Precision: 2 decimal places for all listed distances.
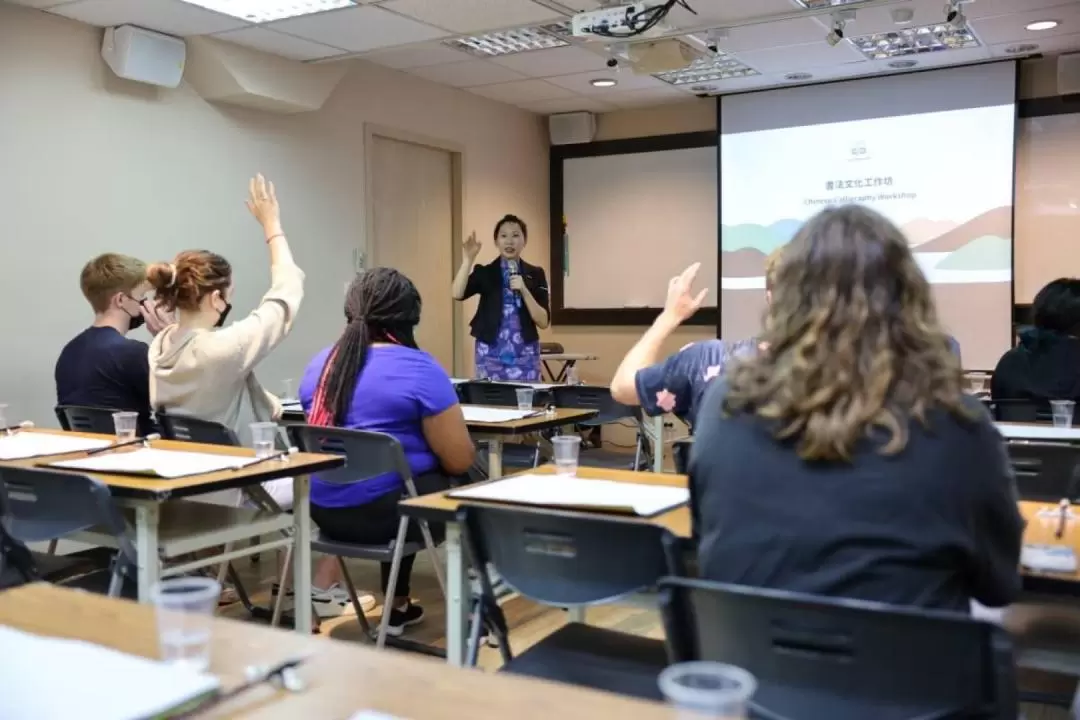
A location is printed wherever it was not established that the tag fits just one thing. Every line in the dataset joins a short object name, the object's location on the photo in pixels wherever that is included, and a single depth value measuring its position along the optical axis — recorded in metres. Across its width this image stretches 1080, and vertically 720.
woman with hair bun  3.20
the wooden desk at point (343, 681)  0.96
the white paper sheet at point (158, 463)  2.30
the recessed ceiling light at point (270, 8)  4.62
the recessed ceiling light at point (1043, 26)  5.42
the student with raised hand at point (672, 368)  2.41
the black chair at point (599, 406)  4.37
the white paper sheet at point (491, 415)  3.40
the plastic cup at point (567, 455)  2.25
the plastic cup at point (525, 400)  3.61
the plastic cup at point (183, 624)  1.07
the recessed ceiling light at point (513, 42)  5.47
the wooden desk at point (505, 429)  3.28
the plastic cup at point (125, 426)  2.82
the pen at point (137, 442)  2.74
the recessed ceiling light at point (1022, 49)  5.89
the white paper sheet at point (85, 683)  0.91
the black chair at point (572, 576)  1.58
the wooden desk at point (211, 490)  2.16
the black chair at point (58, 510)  2.11
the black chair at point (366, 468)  2.79
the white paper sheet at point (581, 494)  1.87
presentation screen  6.26
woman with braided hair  2.95
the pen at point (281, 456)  2.46
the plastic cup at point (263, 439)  2.55
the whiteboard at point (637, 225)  7.55
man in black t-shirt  3.53
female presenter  5.84
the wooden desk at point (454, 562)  1.86
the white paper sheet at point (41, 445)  2.67
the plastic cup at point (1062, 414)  3.25
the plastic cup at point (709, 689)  0.80
